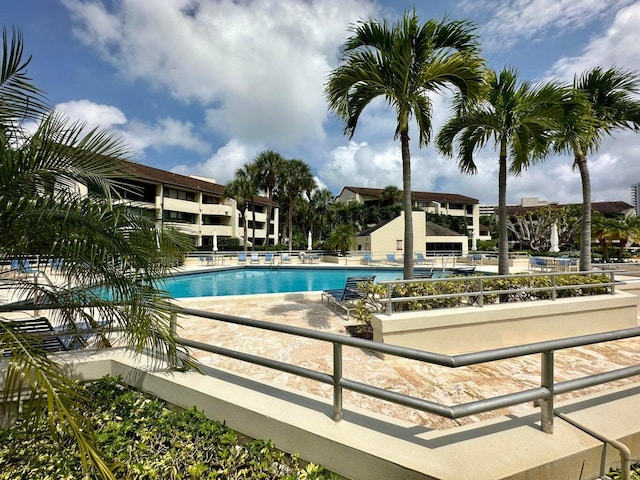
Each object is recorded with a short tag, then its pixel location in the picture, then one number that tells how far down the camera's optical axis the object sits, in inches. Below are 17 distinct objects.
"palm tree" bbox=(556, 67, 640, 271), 392.5
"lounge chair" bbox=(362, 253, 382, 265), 1081.4
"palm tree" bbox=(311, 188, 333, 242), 1910.7
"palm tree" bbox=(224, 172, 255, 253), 1381.6
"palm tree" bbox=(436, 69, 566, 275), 323.3
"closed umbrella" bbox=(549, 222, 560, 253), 947.3
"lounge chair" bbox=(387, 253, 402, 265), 1099.8
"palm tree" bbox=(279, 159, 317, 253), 1364.4
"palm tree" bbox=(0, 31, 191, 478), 96.7
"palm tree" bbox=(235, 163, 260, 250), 1353.3
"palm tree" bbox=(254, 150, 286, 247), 1339.8
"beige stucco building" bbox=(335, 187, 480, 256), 1374.3
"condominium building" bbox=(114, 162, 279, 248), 1392.7
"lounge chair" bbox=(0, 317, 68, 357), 136.3
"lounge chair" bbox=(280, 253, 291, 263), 1110.4
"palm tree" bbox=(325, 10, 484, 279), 275.0
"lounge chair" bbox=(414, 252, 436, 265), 1092.5
